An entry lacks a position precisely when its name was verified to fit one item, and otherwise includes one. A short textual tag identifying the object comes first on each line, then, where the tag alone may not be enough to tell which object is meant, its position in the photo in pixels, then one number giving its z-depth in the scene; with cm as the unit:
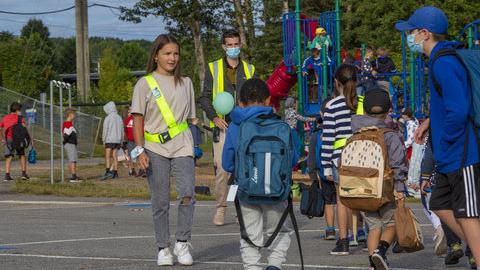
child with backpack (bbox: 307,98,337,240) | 1187
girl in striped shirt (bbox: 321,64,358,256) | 1100
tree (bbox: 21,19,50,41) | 12230
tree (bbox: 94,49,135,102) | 7750
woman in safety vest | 1006
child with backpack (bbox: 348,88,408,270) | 912
